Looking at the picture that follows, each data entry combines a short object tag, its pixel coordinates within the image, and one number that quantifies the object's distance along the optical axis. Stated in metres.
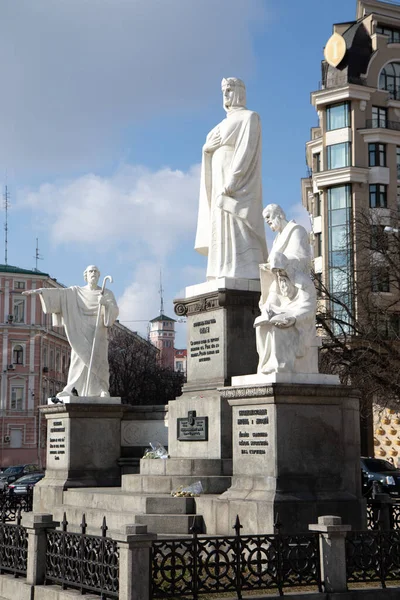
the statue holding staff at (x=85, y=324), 19.27
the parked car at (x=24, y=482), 35.56
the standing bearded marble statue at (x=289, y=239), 13.59
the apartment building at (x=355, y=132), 52.69
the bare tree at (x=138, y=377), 65.62
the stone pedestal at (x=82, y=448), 18.44
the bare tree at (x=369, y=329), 30.61
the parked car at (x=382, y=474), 30.61
